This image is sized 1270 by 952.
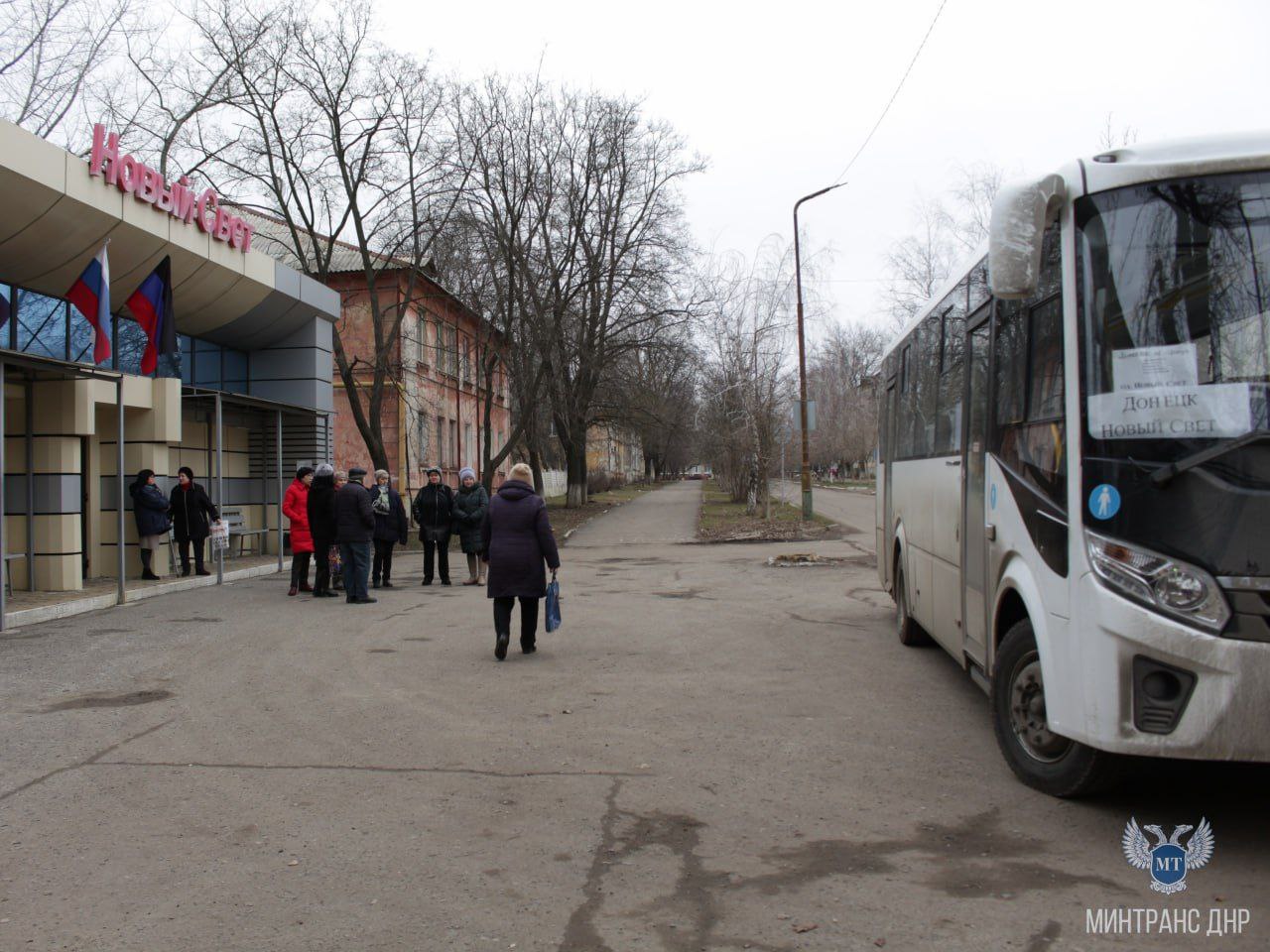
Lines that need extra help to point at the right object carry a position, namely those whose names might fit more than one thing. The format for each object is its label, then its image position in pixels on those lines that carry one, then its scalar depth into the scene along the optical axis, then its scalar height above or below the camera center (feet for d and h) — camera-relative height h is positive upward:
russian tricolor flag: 42.55 +8.08
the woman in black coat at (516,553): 29.71 -1.85
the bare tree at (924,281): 135.03 +27.11
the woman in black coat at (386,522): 48.93 -1.47
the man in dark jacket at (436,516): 50.98 -1.25
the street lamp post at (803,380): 81.30 +8.46
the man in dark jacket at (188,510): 51.93 -0.82
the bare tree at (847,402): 228.63 +19.40
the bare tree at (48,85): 71.95 +29.80
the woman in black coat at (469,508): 48.98 -0.84
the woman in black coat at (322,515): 45.19 -1.00
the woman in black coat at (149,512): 49.80 -0.87
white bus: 12.97 +0.32
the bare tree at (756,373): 90.63 +10.38
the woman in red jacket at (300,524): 46.68 -1.43
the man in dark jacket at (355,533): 42.47 -1.70
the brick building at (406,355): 106.32 +15.19
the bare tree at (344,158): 81.41 +27.74
